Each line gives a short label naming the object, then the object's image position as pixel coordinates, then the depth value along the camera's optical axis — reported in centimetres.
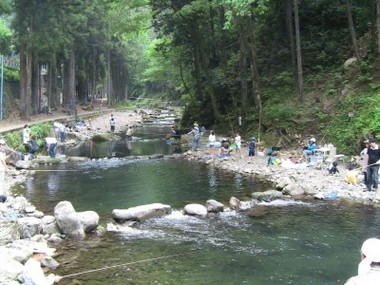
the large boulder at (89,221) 1171
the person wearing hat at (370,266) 416
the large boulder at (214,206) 1376
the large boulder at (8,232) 1051
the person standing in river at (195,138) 2631
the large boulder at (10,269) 824
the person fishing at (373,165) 1462
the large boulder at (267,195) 1521
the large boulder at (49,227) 1151
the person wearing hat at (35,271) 693
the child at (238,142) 2283
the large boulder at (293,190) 1569
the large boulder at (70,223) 1145
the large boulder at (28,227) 1097
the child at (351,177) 1606
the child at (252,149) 2267
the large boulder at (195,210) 1357
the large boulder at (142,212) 1298
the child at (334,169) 1772
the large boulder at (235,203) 1428
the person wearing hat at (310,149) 2019
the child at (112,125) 3978
